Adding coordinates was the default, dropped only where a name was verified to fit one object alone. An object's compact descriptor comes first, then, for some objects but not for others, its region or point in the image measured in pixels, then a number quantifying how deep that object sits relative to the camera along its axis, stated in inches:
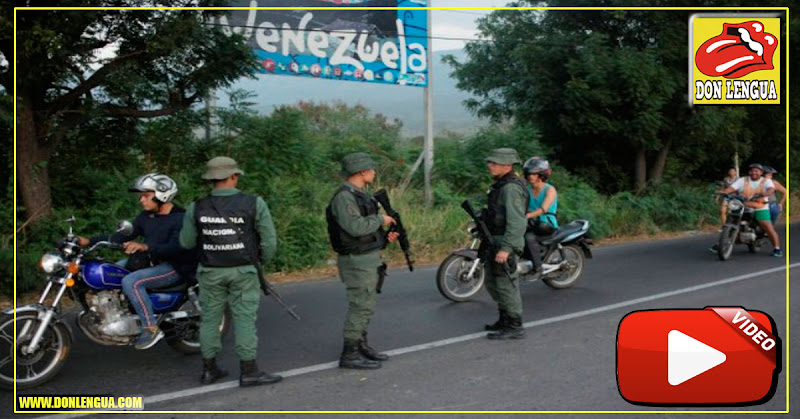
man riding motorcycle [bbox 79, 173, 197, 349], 211.3
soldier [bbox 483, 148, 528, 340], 243.3
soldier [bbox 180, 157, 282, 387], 196.5
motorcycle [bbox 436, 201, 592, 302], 317.1
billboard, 521.0
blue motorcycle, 195.3
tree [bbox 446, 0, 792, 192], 620.1
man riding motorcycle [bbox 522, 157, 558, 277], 331.3
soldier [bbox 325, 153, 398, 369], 212.5
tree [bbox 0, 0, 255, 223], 335.9
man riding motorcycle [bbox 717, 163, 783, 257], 437.1
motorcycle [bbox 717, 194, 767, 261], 423.8
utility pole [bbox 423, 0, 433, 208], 559.5
